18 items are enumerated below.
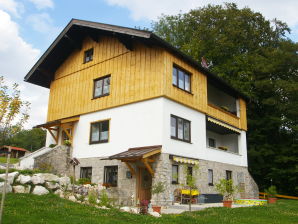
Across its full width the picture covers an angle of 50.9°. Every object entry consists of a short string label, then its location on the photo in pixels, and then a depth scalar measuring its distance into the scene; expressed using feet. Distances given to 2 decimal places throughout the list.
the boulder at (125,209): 40.66
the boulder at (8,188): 41.77
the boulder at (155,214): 38.55
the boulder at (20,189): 43.85
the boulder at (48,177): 50.09
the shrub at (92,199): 41.26
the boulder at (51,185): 48.01
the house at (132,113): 56.18
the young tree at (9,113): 33.04
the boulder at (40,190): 45.09
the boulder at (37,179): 47.03
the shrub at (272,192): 69.26
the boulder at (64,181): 51.94
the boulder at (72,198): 45.24
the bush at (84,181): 60.39
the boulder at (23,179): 45.62
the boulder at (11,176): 44.46
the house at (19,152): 164.86
